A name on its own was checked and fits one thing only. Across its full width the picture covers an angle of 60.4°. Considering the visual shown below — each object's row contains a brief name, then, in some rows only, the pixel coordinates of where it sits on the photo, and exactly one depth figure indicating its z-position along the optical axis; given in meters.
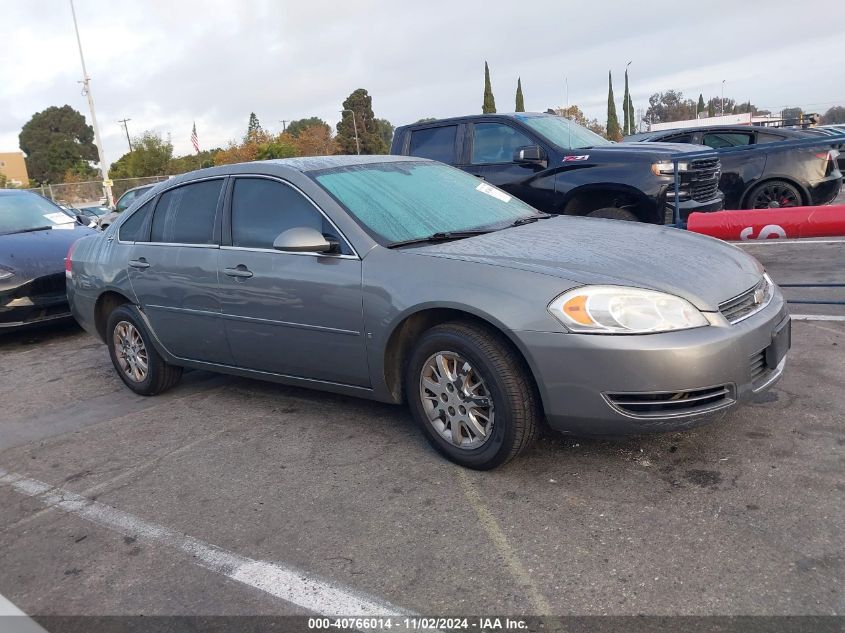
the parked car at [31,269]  7.16
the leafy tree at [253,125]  61.03
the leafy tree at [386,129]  81.28
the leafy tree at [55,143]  93.25
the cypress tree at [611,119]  57.49
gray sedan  3.11
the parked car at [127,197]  15.72
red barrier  5.71
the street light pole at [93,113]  32.59
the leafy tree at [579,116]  53.75
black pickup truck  7.08
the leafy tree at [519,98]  61.53
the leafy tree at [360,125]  64.50
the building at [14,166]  80.75
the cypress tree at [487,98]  58.72
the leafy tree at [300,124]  92.35
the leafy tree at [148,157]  52.25
